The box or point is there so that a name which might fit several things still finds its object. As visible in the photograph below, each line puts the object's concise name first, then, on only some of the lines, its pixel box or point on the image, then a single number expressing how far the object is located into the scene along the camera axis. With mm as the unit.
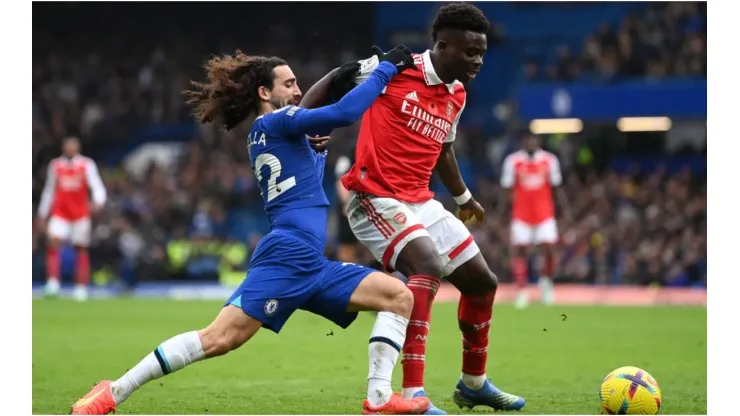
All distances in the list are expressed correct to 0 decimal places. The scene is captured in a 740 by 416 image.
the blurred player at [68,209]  38250
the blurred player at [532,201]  36656
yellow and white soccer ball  13547
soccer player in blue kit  12414
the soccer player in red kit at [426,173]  14203
